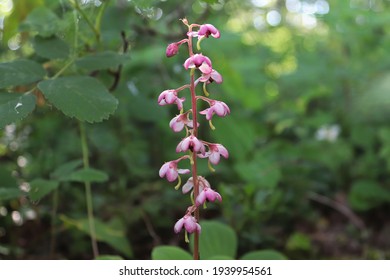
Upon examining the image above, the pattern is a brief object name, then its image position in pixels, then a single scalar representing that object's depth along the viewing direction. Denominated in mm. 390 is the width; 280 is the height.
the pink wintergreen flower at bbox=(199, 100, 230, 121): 343
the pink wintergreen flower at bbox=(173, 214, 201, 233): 351
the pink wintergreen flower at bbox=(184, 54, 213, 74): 333
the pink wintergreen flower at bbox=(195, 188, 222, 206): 345
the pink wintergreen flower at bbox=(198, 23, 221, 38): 341
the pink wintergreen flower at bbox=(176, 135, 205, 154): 337
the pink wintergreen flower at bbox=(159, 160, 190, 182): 351
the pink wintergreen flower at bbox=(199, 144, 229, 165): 349
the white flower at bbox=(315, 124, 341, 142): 769
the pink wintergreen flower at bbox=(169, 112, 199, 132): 349
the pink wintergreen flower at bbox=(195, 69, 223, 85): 344
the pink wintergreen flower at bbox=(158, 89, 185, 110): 343
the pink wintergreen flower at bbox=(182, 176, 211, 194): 358
